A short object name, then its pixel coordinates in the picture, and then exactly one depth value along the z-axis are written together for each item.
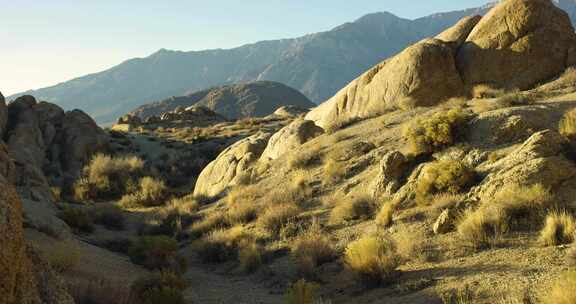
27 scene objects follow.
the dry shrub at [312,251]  10.58
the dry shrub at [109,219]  18.47
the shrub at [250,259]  12.03
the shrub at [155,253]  12.58
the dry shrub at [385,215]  11.51
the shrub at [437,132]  13.73
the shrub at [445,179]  11.38
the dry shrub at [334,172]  16.19
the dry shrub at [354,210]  13.02
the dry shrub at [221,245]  13.62
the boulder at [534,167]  9.79
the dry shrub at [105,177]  27.66
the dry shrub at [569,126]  11.55
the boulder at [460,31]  24.84
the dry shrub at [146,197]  24.03
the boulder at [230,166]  22.58
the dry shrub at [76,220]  16.05
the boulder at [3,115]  29.35
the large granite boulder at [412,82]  22.06
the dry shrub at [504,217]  8.92
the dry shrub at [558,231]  7.89
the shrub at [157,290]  8.29
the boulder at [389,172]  13.32
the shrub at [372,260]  8.58
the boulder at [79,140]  33.16
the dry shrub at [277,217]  14.34
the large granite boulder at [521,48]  21.62
